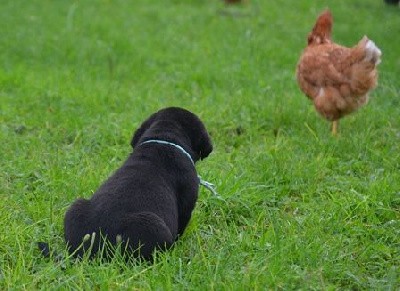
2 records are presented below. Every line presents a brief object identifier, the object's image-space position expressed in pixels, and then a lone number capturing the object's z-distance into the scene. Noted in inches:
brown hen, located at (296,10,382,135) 441.9
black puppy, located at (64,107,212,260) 256.4
